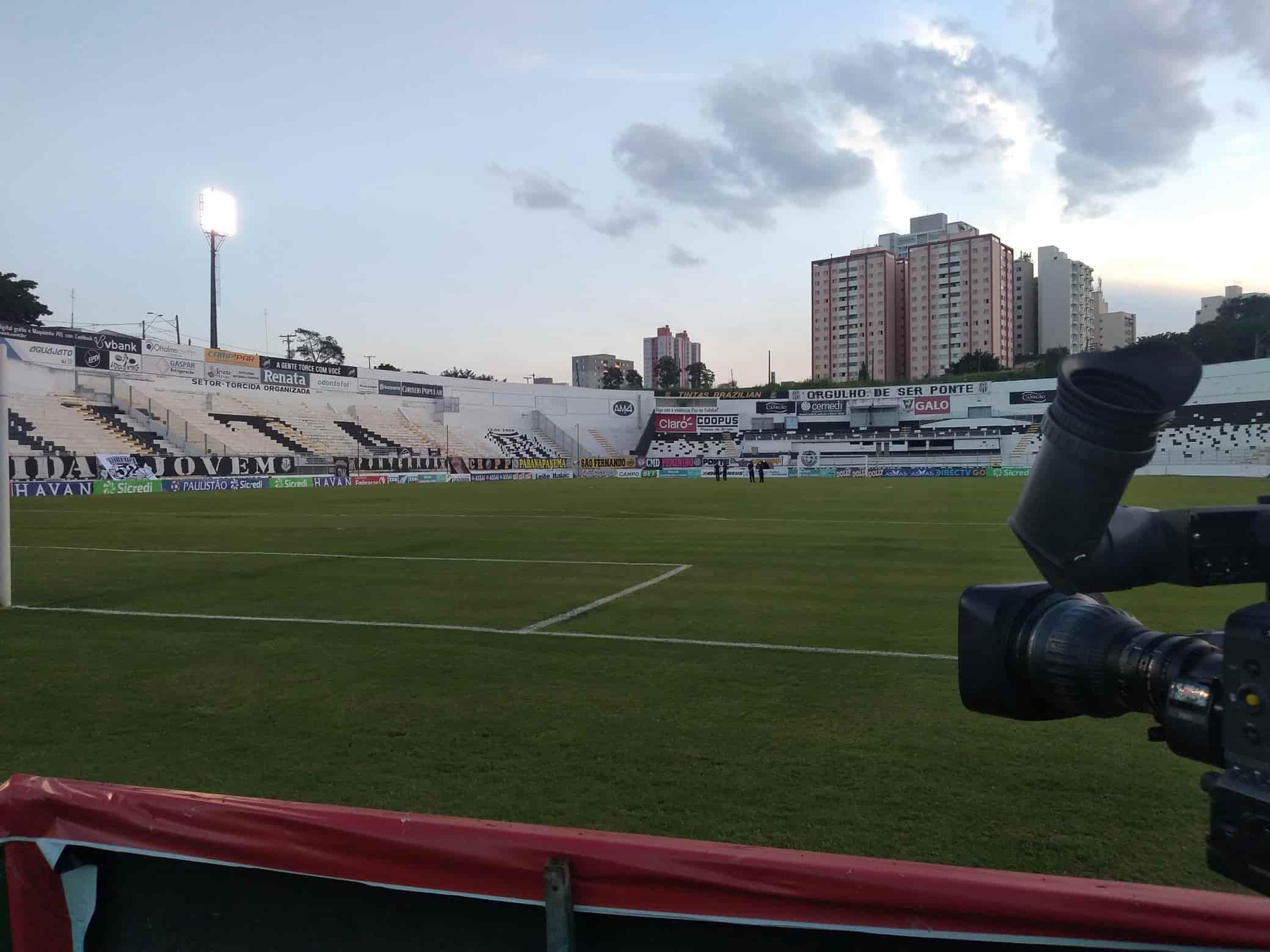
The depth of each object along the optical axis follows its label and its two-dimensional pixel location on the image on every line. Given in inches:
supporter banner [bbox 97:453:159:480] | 1524.4
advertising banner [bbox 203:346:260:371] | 2123.5
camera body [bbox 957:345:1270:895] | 48.3
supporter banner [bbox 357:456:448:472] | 2041.1
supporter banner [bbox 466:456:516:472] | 2347.4
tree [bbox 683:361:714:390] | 5270.7
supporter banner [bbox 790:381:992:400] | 3061.0
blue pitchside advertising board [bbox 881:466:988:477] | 2381.9
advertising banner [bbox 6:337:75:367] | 1723.7
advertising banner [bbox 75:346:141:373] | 1846.7
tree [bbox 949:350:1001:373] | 4205.2
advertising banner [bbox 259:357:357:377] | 2276.1
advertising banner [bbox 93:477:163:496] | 1392.7
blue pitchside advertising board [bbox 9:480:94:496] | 1293.1
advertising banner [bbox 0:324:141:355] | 1715.1
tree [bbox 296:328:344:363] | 4035.4
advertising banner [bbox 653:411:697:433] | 3233.3
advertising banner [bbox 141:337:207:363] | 1983.3
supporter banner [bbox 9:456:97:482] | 1380.4
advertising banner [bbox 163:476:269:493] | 1512.1
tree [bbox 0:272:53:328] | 2143.2
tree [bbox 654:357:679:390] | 5167.3
